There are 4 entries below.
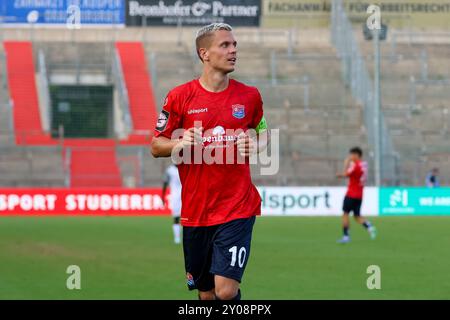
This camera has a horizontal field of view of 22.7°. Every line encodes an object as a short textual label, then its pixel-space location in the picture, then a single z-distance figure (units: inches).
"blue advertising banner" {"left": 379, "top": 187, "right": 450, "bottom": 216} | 1560.0
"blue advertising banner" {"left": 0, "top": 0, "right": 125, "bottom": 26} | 2018.9
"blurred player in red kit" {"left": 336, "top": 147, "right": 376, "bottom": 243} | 1036.2
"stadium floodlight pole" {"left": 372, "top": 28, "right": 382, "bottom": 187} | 1552.7
